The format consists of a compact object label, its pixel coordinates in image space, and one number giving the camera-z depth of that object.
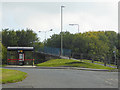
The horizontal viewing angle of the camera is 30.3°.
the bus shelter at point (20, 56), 38.16
